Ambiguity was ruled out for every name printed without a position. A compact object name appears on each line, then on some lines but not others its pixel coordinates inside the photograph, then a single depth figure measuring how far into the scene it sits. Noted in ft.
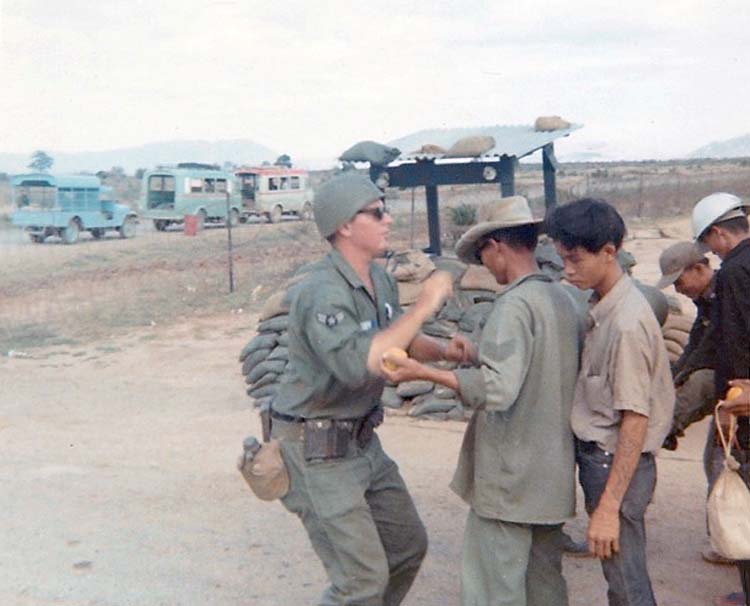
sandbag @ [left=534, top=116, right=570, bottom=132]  28.66
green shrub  67.62
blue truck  83.41
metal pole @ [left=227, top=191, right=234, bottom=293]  53.21
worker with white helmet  10.94
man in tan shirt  10.09
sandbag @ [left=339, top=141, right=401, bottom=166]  27.32
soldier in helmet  10.75
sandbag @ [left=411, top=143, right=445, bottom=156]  28.38
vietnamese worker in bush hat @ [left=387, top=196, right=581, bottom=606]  10.02
